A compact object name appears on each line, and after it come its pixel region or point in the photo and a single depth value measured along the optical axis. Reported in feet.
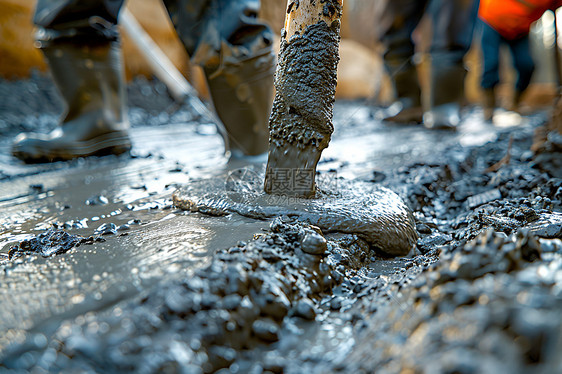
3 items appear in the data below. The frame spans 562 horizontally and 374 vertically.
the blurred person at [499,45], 11.46
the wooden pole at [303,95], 3.45
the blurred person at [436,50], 9.37
